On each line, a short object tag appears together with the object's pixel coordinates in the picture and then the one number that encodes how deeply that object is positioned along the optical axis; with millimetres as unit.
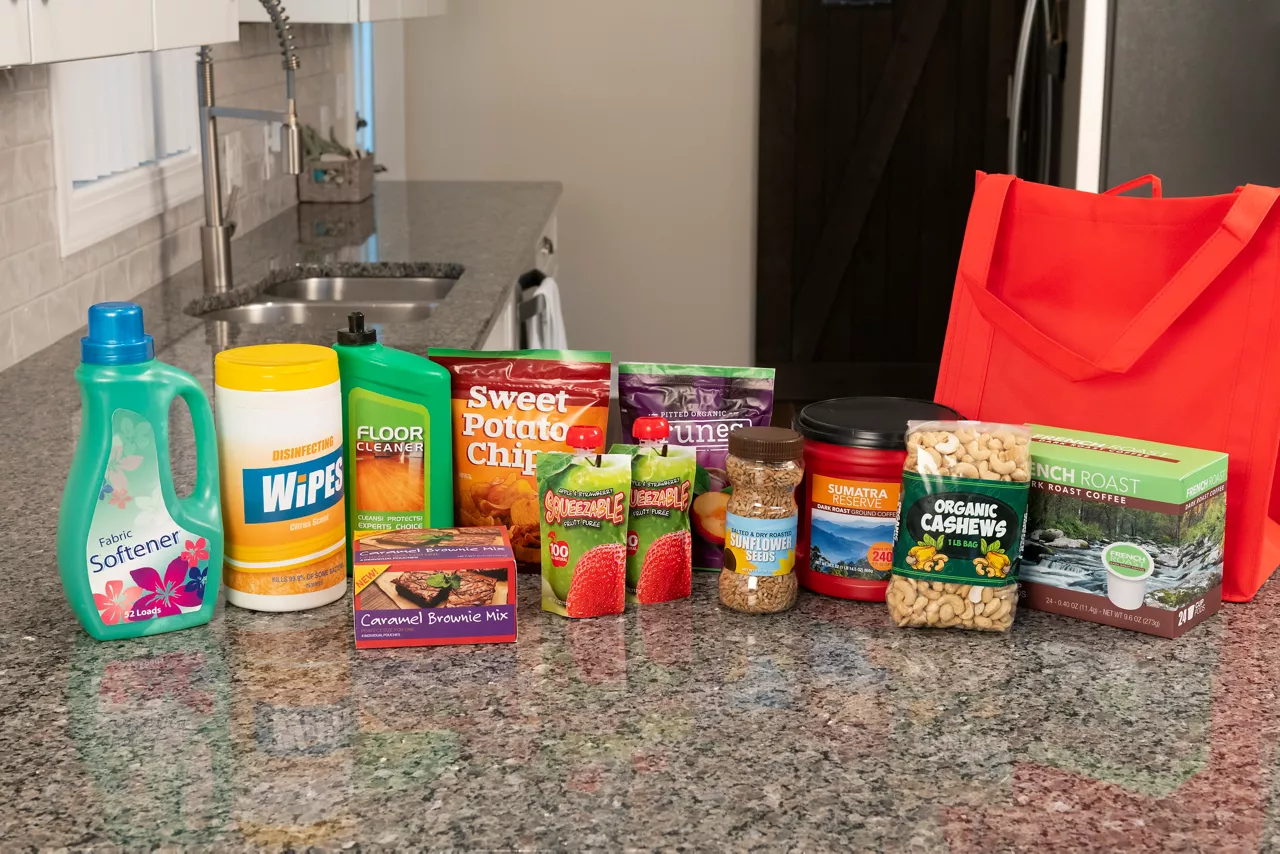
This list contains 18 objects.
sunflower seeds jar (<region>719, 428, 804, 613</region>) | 1031
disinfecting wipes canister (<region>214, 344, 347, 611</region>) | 1021
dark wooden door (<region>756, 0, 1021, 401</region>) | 4543
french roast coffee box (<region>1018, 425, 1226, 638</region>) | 1016
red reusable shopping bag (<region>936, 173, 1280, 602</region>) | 1105
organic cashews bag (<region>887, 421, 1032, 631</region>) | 1017
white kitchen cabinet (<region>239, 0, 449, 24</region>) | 2977
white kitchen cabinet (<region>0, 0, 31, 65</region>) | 1221
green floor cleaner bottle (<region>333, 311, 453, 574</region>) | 1094
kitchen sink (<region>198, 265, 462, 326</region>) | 2672
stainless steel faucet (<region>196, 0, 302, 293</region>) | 2350
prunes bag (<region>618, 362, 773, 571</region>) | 1140
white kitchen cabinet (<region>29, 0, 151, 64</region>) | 1311
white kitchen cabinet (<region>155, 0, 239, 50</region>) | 1633
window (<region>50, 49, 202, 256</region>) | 2084
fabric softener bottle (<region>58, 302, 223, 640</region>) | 979
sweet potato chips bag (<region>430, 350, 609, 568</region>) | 1124
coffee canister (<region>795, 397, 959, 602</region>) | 1069
